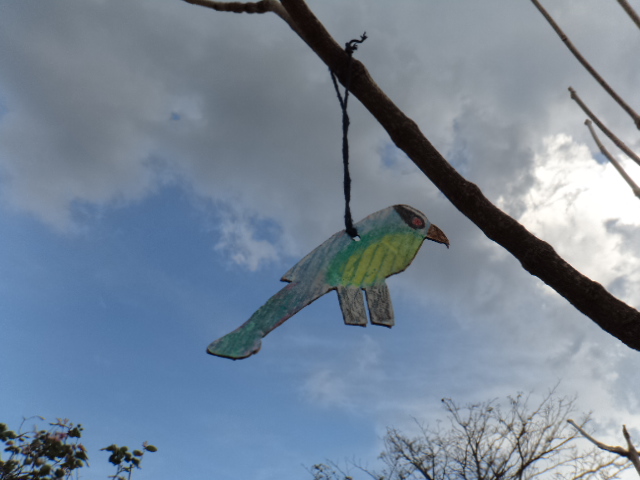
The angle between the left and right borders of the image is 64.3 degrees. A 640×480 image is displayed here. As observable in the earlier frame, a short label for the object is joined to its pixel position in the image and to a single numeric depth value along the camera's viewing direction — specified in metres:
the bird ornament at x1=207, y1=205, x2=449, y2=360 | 0.39
